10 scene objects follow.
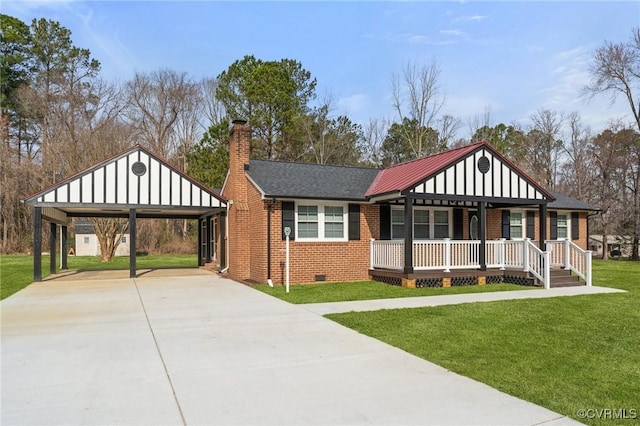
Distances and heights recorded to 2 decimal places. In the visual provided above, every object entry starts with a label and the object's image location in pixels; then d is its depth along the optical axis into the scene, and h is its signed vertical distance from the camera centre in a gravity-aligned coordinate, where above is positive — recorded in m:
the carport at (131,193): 15.77 +0.85
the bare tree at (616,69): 32.53 +10.45
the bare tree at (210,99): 40.66 +10.57
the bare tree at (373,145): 40.59 +6.27
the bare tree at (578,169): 37.09 +3.87
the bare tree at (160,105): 39.66 +9.79
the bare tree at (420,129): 36.09 +7.05
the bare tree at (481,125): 40.12 +7.90
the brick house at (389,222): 14.41 -0.21
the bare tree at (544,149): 39.97 +5.82
